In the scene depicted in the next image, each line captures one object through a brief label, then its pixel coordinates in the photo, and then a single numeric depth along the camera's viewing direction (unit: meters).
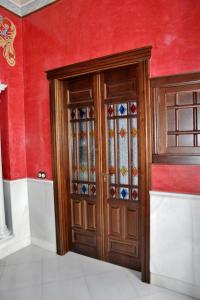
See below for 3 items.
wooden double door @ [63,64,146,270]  2.35
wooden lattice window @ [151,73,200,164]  1.89
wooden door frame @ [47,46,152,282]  2.08
